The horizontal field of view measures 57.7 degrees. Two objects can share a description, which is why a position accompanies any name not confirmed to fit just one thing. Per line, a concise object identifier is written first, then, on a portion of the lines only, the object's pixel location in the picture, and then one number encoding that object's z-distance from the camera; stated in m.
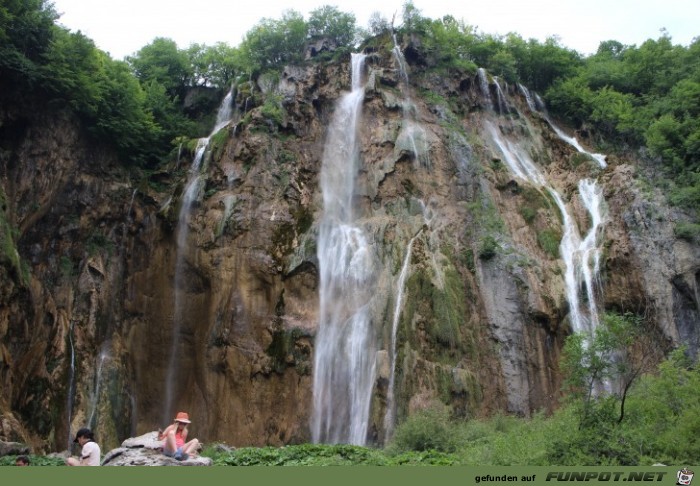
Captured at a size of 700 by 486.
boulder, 12.03
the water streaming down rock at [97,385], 23.62
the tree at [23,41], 25.44
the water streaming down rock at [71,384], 22.93
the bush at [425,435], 17.03
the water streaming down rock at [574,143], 30.88
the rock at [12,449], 15.81
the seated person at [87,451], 10.81
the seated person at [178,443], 12.39
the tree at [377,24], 37.75
